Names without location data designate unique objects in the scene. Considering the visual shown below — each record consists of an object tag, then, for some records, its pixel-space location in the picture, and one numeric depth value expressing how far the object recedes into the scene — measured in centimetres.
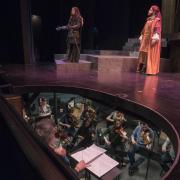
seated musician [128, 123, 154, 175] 371
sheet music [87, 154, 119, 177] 218
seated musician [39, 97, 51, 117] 441
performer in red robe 379
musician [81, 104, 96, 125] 417
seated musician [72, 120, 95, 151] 406
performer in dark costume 441
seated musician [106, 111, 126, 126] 401
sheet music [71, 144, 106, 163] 225
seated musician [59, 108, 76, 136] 452
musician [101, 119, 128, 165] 393
